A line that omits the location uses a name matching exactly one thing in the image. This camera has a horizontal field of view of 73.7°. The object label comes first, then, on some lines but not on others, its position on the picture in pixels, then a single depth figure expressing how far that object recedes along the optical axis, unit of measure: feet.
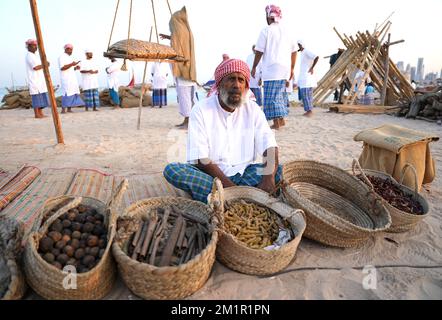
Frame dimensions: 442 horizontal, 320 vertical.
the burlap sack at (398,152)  9.78
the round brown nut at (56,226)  5.92
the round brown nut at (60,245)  5.55
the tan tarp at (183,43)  19.72
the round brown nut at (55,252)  5.42
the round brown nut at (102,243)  5.84
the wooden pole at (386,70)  33.19
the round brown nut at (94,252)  5.56
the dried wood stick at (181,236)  6.17
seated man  8.50
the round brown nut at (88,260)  5.37
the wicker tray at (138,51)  15.23
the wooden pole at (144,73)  20.44
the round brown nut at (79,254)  5.47
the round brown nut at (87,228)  6.07
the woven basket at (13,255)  4.99
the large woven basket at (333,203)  6.95
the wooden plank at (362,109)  30.86
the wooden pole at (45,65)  13.42
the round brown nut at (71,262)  5.24
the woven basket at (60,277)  4.95
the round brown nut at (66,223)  6.04
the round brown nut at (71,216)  6.29
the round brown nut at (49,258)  5.21
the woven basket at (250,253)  6.02
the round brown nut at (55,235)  5.65
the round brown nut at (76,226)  6.06
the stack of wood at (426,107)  24.72
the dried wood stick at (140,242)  5.81
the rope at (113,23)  14.85
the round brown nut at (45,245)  5.46
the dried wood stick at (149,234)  5.89
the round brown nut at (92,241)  5.77
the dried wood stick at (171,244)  5.74
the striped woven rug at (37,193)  8.21
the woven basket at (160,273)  5.12
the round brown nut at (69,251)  5.44
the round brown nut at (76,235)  5.85
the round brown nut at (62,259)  5.26
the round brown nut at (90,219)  6.34
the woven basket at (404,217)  7.64
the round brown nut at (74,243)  5.63
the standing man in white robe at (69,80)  30.83
